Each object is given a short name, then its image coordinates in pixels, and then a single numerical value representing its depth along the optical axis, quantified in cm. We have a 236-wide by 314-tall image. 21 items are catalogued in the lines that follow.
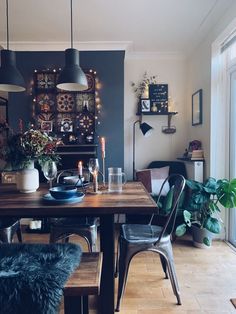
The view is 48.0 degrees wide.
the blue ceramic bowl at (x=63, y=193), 167
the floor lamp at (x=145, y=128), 393
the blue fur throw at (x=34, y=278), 111
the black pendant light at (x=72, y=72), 235
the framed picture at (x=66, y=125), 386
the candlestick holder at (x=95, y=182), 200
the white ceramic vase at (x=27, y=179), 195
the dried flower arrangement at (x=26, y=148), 183
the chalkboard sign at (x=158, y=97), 418
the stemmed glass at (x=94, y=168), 203
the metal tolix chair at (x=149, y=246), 196
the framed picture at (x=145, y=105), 416
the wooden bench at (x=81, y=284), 124
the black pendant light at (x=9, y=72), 239
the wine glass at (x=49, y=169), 196
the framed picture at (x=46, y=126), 383
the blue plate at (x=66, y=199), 166
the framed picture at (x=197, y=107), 358
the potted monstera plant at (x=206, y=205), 281
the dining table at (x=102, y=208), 154
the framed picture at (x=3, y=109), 423
